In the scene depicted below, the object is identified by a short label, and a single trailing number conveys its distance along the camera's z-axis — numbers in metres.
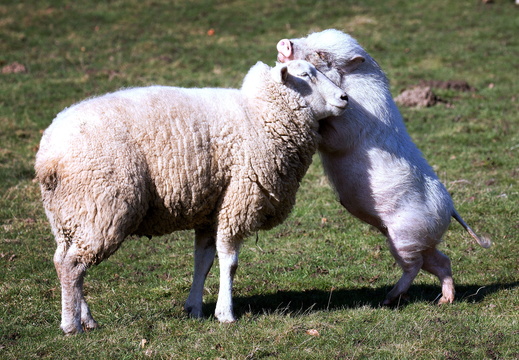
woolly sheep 9.80
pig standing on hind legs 12.08
